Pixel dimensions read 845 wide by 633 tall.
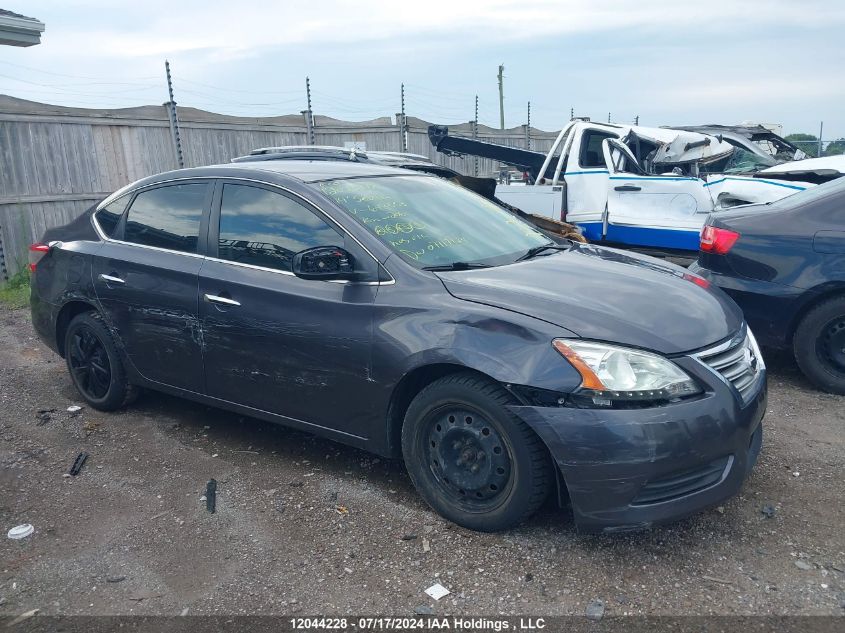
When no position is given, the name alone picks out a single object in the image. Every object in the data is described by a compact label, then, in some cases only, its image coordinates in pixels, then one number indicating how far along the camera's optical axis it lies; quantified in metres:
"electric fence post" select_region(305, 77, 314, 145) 13.41
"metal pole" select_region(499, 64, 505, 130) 36.59
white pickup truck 7.89
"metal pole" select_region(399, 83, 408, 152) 15.25
